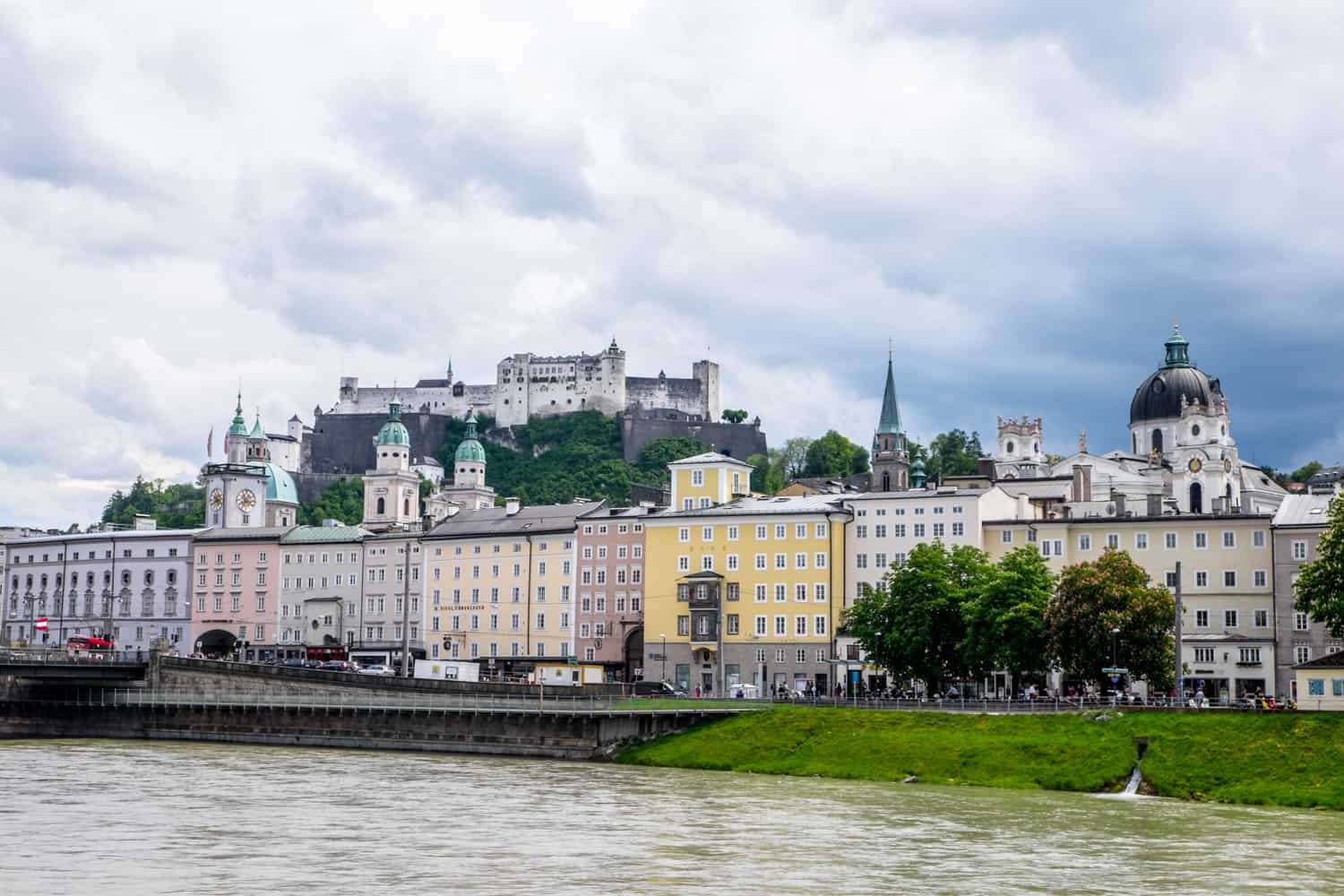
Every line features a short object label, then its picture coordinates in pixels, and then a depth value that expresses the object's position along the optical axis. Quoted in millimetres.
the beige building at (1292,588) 90438
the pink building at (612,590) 114062
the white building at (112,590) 137125
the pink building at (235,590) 133875
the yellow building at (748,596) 105875
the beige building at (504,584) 118375
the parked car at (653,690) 94062
